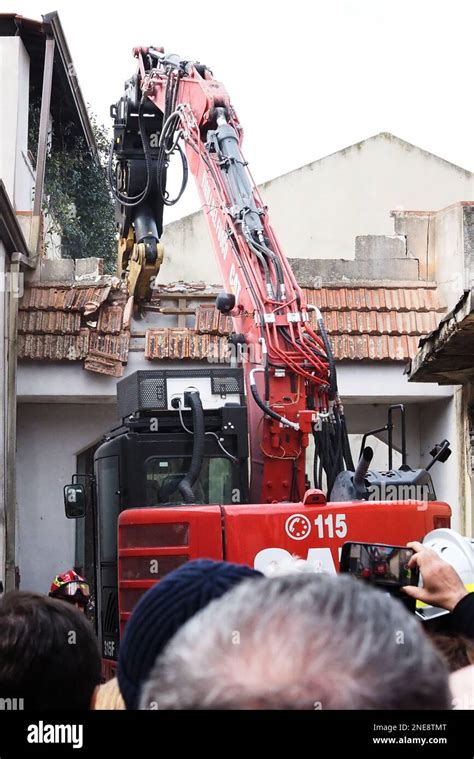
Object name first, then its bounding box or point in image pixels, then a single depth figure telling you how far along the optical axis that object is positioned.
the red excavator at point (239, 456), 6.60
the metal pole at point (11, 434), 13.57
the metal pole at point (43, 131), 15.70
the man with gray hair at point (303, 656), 1.62
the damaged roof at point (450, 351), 8.38
